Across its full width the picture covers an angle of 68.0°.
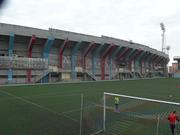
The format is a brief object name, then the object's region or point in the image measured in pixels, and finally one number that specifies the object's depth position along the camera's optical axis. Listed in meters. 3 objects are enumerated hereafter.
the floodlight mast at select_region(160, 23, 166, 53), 72.14
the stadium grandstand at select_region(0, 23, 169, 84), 32.99
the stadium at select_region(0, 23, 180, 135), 6.98
